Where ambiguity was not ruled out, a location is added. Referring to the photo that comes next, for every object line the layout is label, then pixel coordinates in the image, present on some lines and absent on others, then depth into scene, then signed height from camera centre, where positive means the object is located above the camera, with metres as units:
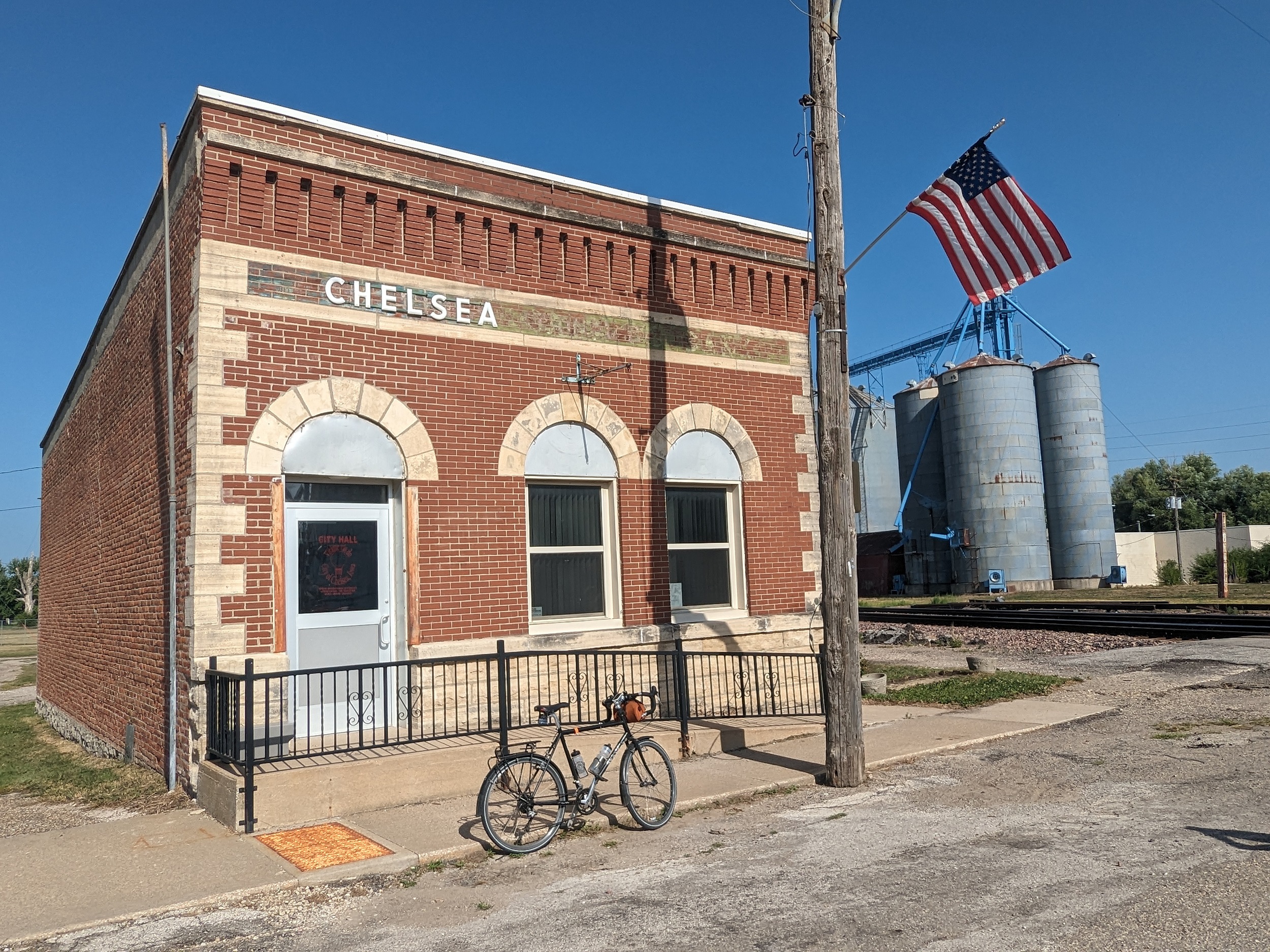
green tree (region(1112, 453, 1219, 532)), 81.38 +4.39
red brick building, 9.30 +1.66
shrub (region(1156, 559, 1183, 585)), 46.97 -1.41
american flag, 9.69 +3.27
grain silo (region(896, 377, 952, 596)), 48.69 +3.30
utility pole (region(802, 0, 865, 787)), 8.93 +1.06
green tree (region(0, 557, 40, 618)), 107.31 -1.02
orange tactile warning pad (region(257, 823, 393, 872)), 6.89 -2.05
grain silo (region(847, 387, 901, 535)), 60.12 +5.94
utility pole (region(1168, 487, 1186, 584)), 51.97 +2.09
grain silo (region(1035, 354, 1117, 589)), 46.41 +3.62
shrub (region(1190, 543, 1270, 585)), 42.72 -0.97
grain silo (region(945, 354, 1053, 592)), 45.28 +3.53
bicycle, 7.16 -1.73
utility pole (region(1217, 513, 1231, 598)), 31.41 -0.65
